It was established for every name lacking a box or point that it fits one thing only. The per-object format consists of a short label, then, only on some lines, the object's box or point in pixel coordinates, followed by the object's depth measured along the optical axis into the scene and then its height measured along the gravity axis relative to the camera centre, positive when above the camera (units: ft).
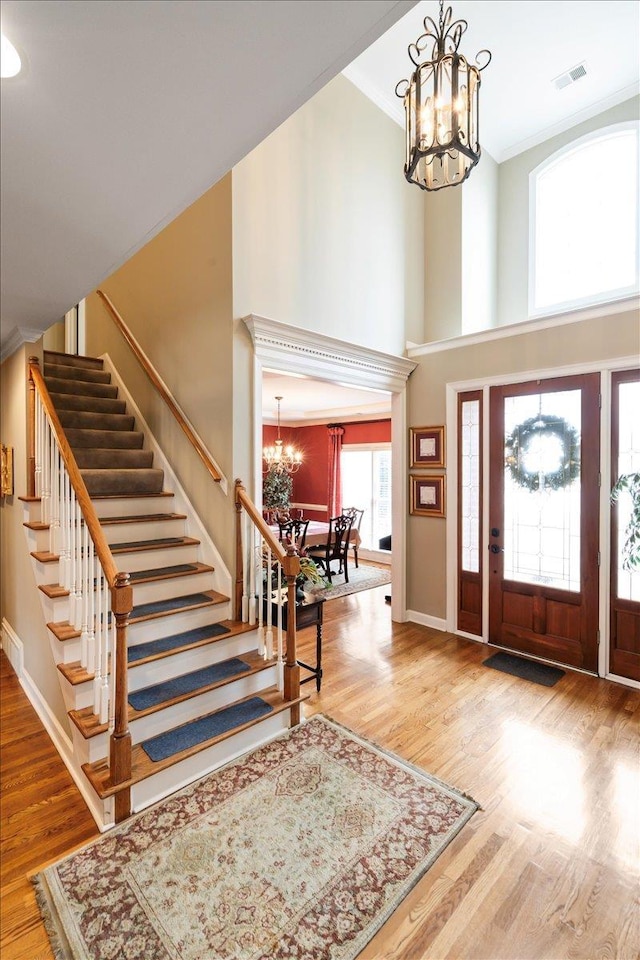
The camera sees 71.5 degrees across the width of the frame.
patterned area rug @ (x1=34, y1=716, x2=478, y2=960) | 5.14 -5.27
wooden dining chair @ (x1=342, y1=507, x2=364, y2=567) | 23.70 -2.65
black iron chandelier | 8.02 +6.84
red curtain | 30.63 +0.70
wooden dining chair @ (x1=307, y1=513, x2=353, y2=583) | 20.57 -3.34
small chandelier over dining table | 27.50 +1.21
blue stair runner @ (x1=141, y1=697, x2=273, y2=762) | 7.59 -4.63
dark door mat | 11.48 -5.17
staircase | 7.43 -3.44
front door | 11.66 -1.15
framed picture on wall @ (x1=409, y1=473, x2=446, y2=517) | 14.75 -0.64
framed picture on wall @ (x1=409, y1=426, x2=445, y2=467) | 14.76 +1.05
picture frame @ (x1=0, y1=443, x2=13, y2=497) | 11.59 +0.13
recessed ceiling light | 3.35 +3.26
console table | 10.37 -3.33
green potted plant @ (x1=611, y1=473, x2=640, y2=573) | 9.88 -0.77
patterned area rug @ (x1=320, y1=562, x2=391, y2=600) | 19.49 -4.99
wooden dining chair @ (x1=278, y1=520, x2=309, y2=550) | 20.49 -2.57
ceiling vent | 13.24 +12.19
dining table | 21.81 -2.90
